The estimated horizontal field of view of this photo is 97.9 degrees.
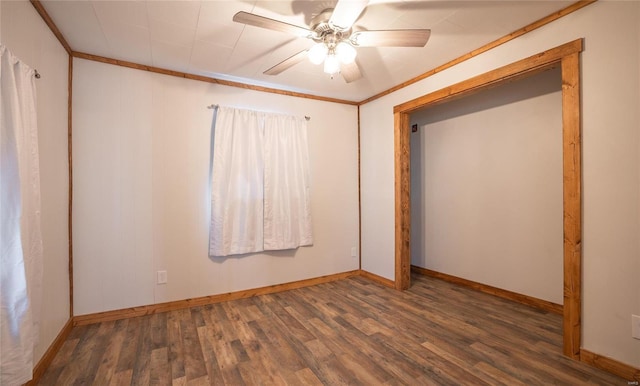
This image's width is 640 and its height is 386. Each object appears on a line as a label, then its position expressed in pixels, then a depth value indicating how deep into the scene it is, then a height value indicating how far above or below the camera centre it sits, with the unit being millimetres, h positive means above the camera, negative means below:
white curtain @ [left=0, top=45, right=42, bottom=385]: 1372 -192
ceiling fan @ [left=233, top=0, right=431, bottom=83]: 1523 +979
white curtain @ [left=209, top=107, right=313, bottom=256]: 2939 +111
